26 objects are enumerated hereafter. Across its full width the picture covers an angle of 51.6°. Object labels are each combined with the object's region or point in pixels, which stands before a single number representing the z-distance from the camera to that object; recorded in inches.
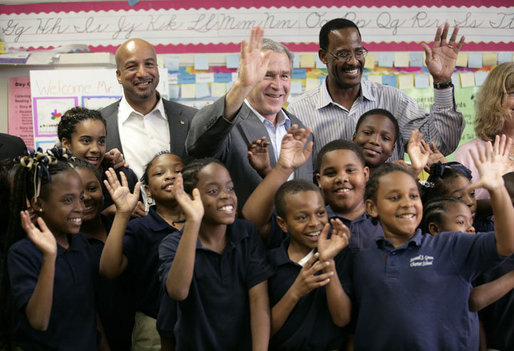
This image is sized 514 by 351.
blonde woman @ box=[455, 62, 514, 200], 107.9
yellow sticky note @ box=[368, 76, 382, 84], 187.6
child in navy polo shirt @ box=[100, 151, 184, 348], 85.4
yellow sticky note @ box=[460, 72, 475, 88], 188.9
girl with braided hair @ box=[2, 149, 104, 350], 75.8
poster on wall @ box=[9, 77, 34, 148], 195.0
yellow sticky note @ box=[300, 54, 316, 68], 188.9
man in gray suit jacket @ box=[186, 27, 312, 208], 83.4
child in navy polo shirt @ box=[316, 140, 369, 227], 87.2
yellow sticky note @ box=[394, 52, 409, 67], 188.4
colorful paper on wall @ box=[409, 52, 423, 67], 188.7
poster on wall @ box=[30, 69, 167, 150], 185.5
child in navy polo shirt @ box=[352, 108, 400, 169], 100.3
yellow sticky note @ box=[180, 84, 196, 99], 191.9
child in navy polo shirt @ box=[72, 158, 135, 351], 92.4
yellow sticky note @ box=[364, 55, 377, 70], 188.2
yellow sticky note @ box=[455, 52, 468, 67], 188.5
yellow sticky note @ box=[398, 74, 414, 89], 188.2
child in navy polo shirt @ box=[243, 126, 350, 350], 74.3
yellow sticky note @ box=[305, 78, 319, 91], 190.1
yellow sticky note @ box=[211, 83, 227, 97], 191.5
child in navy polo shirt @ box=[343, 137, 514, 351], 70.2
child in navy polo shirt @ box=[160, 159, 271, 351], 73.6
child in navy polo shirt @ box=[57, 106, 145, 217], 102.7
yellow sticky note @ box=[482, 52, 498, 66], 188.9
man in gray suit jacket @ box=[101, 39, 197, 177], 111.3
